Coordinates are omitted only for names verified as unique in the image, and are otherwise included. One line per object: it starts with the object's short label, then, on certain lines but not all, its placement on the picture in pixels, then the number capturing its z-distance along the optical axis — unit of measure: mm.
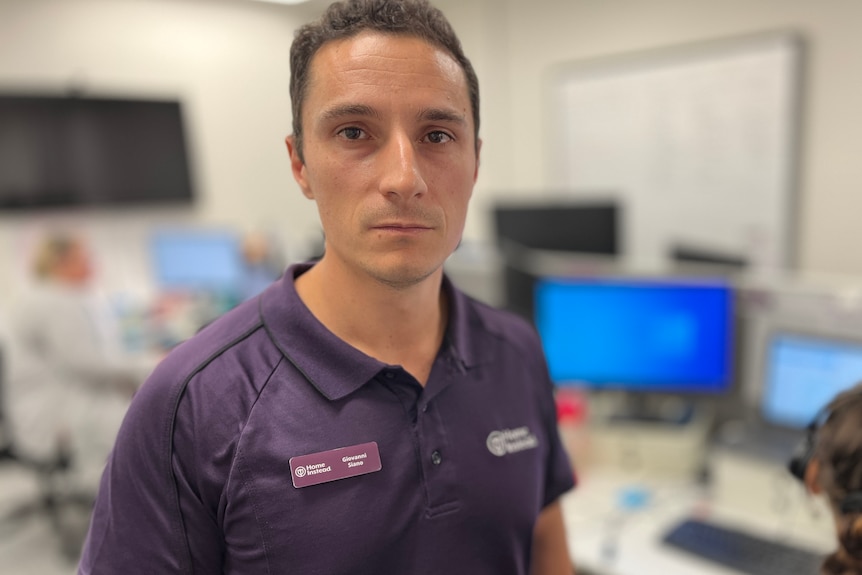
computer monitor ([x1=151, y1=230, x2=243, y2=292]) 3873
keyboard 1369
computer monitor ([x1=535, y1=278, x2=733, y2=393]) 1781
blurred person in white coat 2715
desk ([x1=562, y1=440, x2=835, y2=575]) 1457
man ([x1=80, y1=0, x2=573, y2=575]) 735
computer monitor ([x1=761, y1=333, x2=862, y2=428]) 1540
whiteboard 3186
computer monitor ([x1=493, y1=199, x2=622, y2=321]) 2729
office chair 2719
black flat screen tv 3510
